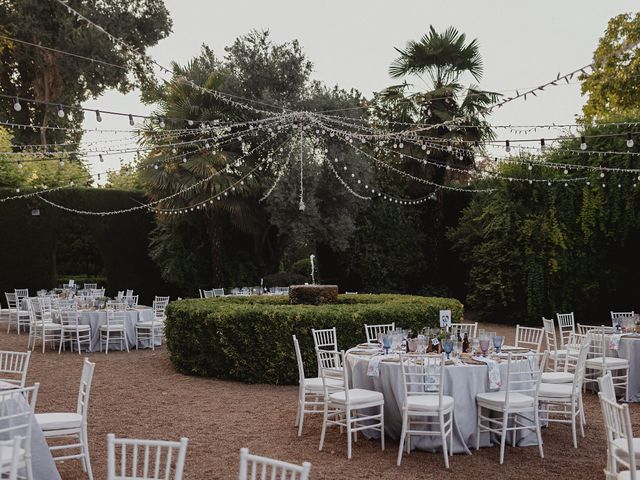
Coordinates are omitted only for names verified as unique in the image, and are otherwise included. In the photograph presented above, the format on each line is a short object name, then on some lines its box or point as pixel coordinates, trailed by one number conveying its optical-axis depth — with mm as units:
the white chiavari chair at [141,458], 2934
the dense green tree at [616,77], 17719
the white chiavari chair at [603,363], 7874
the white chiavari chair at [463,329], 6972
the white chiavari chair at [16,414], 4230
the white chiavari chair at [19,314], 14651
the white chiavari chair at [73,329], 11859
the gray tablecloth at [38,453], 4461
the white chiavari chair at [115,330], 12096
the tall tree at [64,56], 18781
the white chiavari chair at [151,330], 12375
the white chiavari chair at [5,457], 3774
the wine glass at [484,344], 6250
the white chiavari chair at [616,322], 8797
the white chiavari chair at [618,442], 3618
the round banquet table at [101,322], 12195
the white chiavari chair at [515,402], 5574
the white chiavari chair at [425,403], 5402
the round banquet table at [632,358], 7949
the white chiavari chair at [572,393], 5992
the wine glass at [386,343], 6372
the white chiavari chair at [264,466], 2547
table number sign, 6844
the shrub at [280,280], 17641
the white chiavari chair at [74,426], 5008
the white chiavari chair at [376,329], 8930
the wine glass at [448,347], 6105
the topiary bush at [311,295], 10602
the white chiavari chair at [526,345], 12019
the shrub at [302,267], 22938
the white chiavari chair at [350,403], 5684
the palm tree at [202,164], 16172
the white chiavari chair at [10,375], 9398
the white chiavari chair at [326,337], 8711
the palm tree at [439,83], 15828
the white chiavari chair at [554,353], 8305
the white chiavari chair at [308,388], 6348
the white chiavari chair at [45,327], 12069
